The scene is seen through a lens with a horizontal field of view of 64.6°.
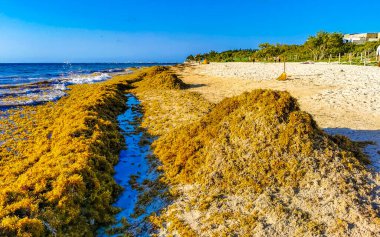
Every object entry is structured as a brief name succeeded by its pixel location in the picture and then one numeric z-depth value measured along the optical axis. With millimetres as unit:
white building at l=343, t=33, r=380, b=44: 78488
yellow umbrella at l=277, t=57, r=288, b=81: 24188
